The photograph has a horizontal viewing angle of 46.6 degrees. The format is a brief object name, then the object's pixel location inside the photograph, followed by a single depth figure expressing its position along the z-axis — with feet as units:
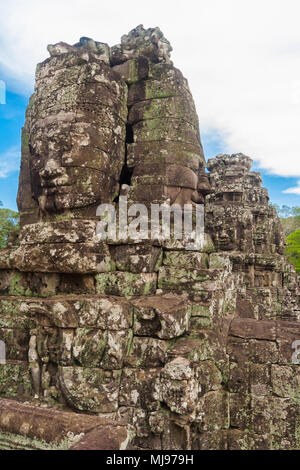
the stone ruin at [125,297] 10.76
